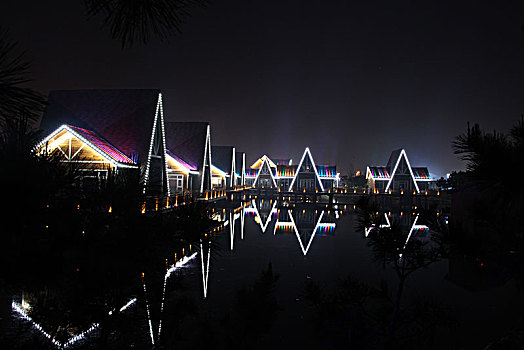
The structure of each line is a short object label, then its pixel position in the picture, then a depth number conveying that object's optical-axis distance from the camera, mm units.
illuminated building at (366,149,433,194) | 46906
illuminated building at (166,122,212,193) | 32438
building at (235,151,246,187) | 63188
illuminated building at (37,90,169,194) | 21203
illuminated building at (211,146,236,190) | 51062
